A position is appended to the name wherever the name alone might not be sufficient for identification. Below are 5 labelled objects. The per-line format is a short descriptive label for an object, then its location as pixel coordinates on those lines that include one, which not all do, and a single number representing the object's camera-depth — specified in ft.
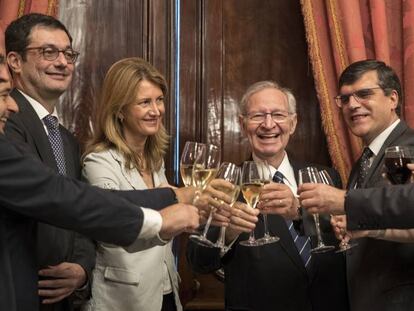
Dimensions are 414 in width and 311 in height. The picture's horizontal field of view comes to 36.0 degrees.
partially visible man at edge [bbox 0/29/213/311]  4.67
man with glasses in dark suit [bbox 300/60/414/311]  6.17
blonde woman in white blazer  7.02
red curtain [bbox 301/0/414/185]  8.73
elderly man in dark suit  6.94
